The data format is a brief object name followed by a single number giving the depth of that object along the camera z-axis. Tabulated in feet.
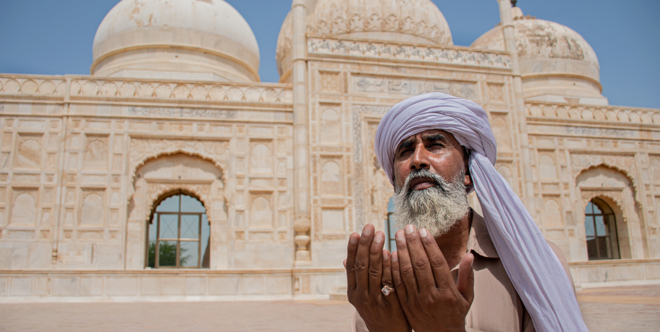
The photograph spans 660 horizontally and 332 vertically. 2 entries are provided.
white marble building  33.78
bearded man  3.26
